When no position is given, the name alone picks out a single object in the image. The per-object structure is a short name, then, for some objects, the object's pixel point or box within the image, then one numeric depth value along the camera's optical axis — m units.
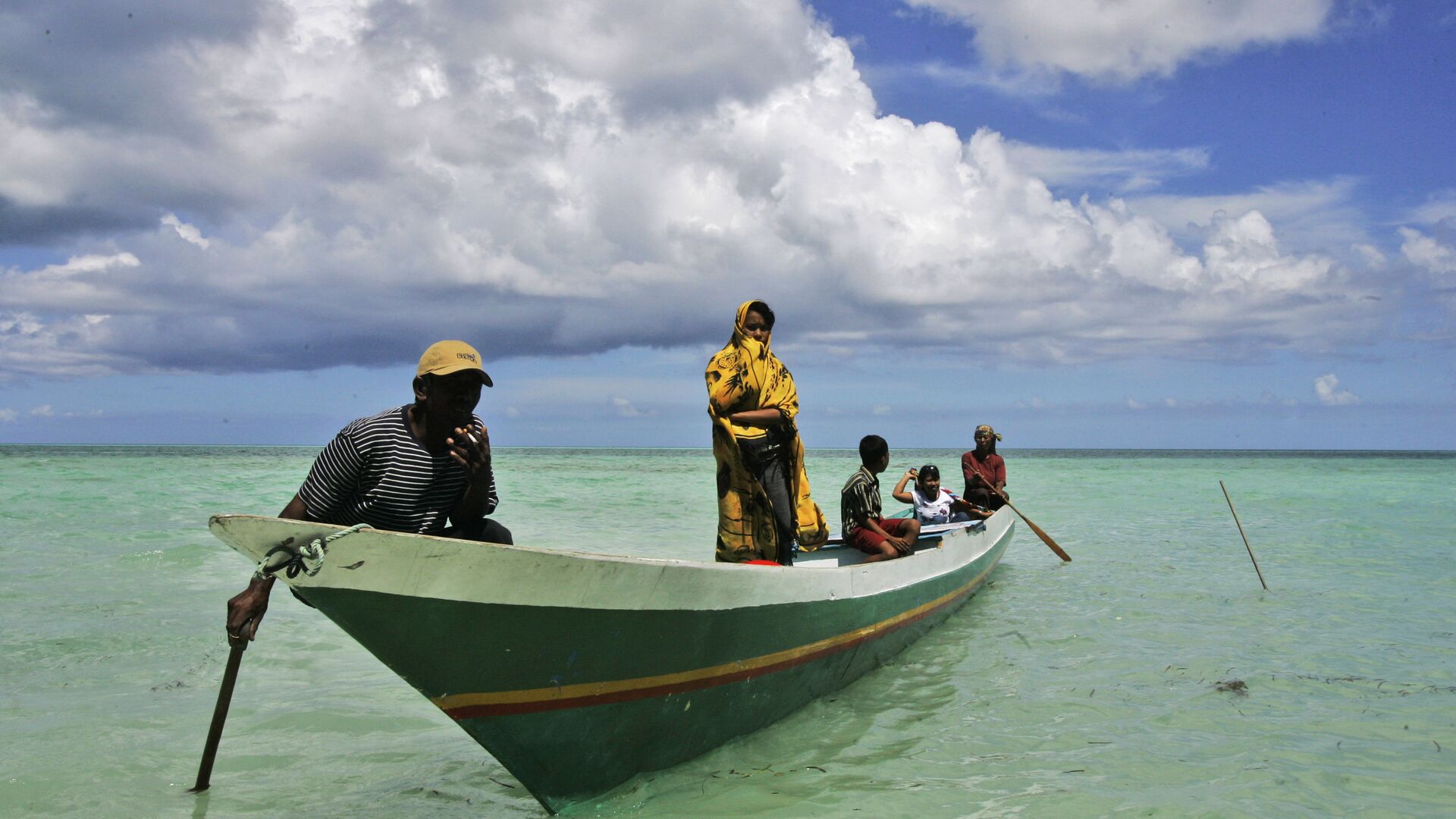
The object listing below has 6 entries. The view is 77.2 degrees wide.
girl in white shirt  9.53
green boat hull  3.00
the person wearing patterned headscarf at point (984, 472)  11.02
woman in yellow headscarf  5.25
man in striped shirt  3.19
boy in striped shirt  6.89
